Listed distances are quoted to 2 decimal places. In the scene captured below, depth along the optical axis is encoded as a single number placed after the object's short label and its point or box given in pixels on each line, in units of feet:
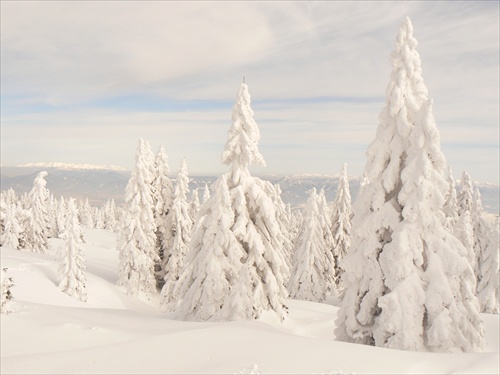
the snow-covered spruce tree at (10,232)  148.77
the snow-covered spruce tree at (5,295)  32.01
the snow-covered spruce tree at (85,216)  379.10
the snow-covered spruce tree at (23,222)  161.68
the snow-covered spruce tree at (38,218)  172.24
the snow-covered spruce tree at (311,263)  125.79
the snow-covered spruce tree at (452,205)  142.86
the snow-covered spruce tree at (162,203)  127.44
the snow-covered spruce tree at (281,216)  121.38
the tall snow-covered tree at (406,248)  40.86
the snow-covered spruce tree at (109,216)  408.05
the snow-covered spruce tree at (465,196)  142.41
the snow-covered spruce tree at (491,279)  113.91
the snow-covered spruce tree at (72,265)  103.55
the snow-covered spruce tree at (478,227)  136.67
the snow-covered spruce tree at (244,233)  58.18
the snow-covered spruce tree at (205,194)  145.47
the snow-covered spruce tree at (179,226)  120.88
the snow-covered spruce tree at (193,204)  152.15
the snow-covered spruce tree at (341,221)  141.49
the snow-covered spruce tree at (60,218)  281.54
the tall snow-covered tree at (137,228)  116.88
